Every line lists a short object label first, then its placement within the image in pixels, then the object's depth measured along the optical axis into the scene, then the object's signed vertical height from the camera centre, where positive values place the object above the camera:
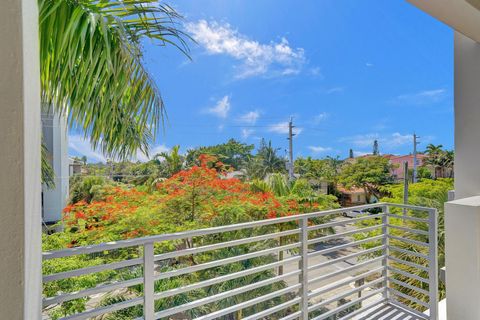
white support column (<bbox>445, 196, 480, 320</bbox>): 1.93 -0.73
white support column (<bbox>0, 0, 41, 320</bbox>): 0.47 +0.00
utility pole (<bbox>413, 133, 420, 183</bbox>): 14.68 +0.47
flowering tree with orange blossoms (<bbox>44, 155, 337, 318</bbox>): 5.37 -1.22
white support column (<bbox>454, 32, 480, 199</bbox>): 2.27 +0.36
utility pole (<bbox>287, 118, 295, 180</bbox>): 13.82 +1.00
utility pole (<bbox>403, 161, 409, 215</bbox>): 9.05 -1.06
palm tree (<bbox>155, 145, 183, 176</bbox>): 10.36 -0.02
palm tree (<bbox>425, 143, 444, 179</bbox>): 20.55 +0.01
